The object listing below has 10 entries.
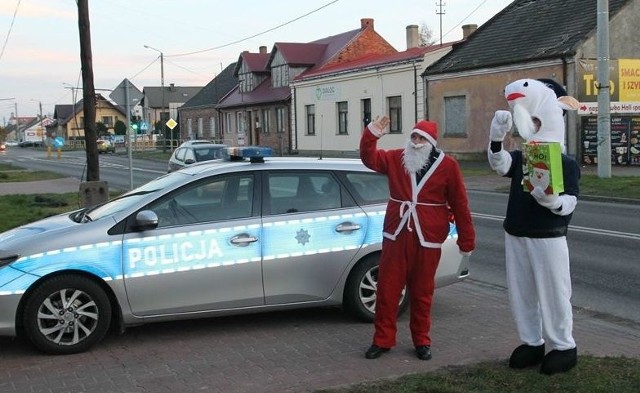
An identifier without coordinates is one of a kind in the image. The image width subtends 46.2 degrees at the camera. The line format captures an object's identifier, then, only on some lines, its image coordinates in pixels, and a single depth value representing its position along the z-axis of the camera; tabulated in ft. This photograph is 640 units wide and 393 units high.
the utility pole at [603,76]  64.59
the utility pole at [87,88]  48.37
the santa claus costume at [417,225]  17.51
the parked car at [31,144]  355.97
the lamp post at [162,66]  179.87
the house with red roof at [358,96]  116.78
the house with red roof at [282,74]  160.97
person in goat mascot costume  15.70
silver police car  18.35
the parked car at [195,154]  71.56
